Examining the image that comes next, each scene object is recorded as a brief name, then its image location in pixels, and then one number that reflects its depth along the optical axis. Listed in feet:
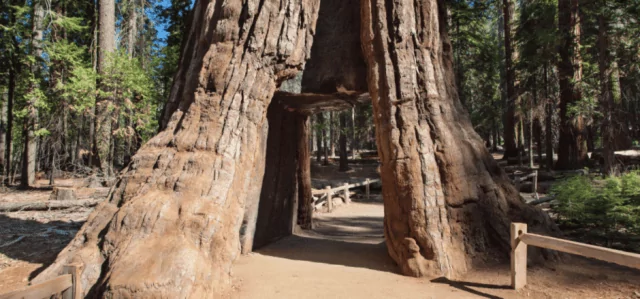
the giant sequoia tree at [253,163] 15.48
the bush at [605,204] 21.06
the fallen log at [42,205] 33.06
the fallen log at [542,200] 31.07
